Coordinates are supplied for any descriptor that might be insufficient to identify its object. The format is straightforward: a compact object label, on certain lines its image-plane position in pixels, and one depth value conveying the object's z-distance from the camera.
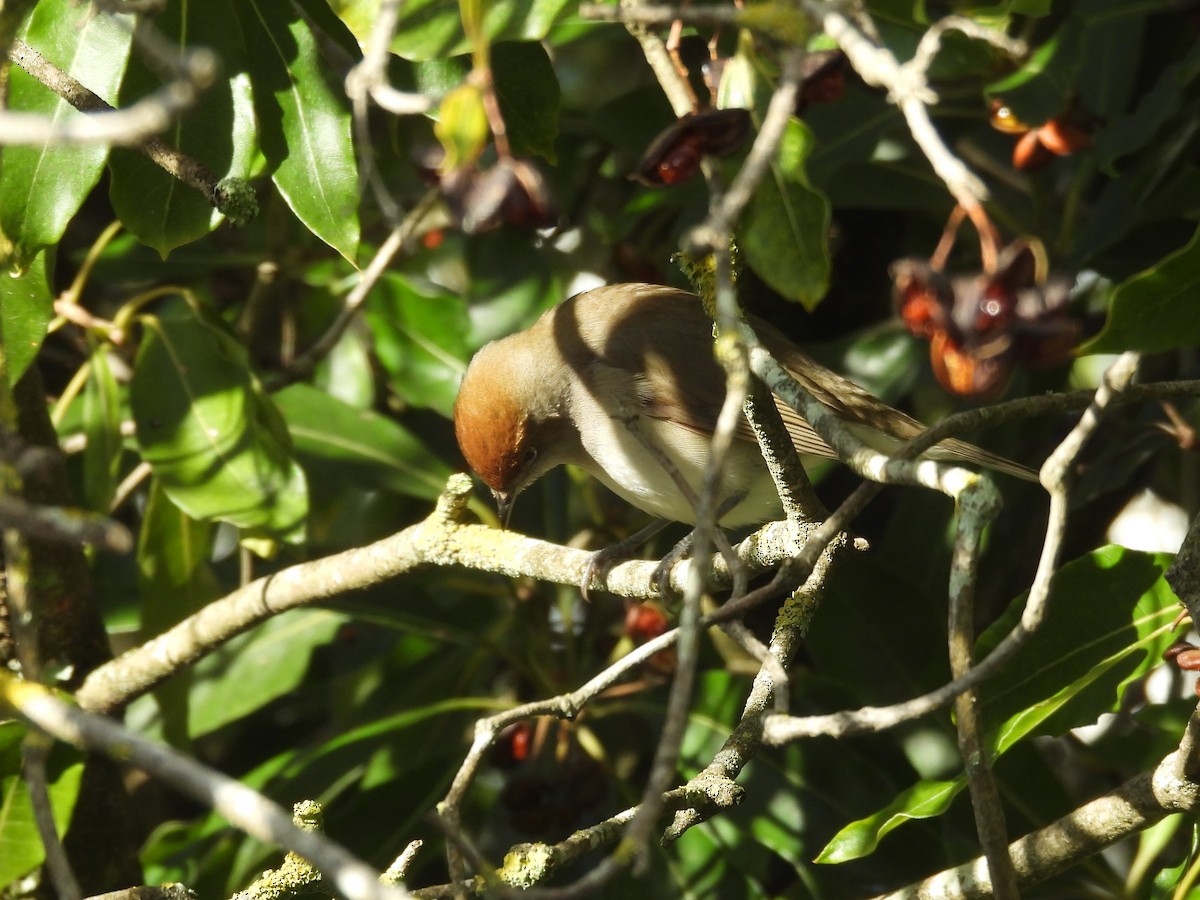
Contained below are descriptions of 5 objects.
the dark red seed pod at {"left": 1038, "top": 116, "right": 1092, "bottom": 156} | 6.50
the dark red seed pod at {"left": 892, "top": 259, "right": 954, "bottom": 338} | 3.53
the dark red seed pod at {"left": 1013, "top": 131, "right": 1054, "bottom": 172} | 6.71
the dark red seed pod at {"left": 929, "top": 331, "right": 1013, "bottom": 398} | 3.61
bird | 7.34
